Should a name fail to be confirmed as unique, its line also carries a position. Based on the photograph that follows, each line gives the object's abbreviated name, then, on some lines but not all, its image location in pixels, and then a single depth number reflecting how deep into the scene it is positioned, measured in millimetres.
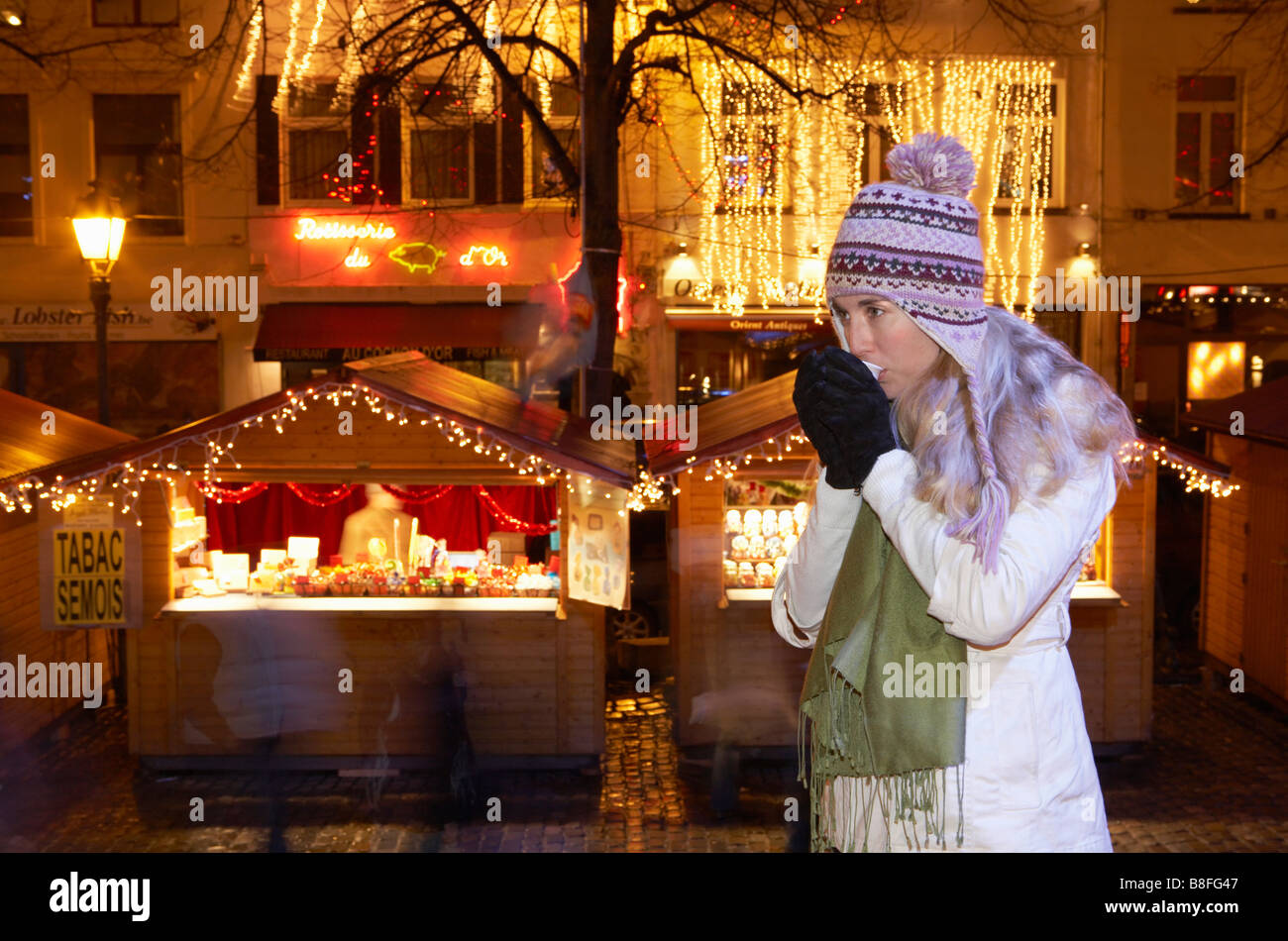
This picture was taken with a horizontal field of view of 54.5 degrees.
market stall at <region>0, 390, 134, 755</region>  8875
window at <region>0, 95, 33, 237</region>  18656
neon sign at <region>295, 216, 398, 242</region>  18438
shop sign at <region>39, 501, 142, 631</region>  8836
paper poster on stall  8531
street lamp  10625
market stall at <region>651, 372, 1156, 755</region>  9156
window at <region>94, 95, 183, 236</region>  18547
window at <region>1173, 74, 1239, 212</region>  18859
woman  2018
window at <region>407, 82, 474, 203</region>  18578
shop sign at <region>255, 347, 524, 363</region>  17984
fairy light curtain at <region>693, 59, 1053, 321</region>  18188
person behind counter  9883
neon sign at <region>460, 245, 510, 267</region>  18406
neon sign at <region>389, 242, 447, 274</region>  18469
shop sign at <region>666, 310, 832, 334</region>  18391
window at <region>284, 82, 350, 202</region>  18516
